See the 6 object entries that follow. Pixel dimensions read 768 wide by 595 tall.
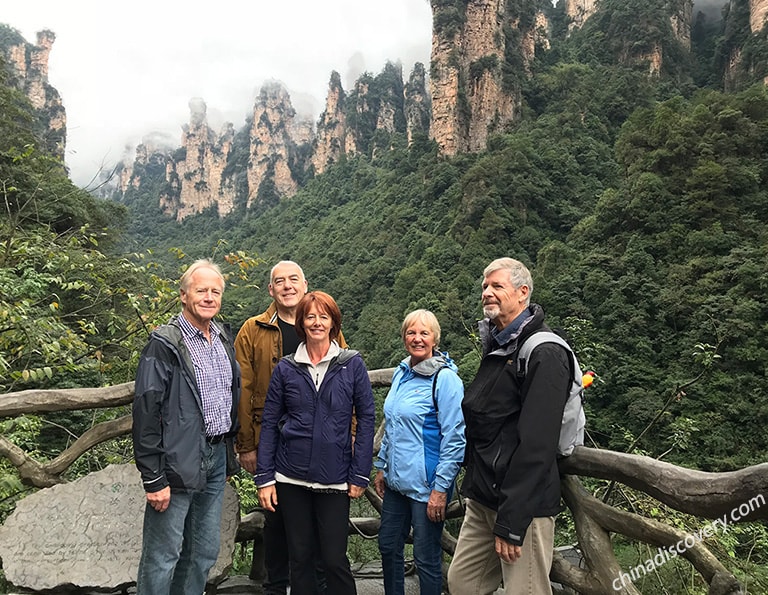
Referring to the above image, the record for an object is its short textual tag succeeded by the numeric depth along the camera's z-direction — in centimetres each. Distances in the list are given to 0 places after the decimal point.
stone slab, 199
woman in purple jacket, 184
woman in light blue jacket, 195
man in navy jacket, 165
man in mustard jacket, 207
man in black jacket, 153
